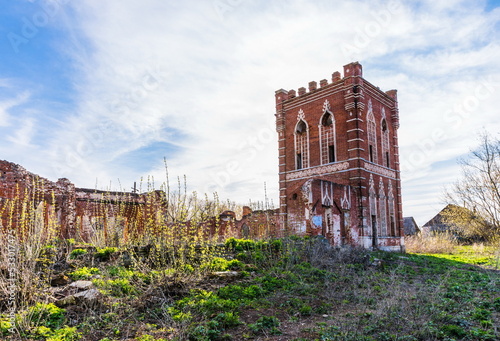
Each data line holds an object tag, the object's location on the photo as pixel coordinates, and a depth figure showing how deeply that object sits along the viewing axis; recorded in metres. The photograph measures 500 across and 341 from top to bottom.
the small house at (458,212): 23.71
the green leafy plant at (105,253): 10.04
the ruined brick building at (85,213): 9.45
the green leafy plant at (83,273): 8.45
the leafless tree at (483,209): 22.28
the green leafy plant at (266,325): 6.31
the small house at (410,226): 51.71
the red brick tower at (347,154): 21.92
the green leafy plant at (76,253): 9.78
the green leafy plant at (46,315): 6.21
